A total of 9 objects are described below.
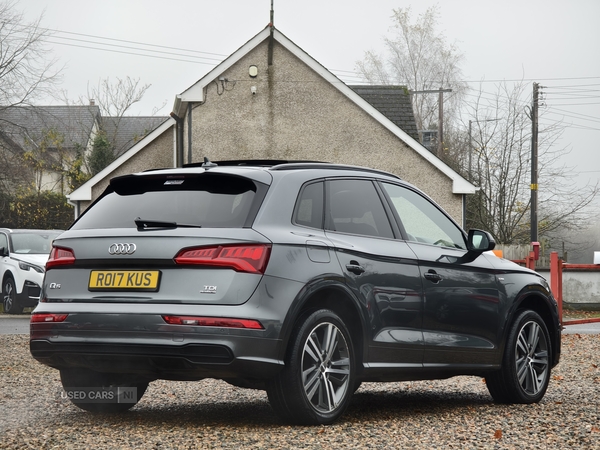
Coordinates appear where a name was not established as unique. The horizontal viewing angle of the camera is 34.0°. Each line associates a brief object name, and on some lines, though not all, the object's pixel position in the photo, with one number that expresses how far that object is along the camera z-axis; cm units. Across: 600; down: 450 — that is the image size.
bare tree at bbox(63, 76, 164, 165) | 5234
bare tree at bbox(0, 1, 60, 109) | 3634
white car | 2170
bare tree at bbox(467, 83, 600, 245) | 3797
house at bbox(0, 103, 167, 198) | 3969
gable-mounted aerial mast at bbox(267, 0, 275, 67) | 2471
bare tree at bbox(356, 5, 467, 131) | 6178
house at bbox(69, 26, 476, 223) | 2511
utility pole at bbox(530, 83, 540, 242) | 3531
